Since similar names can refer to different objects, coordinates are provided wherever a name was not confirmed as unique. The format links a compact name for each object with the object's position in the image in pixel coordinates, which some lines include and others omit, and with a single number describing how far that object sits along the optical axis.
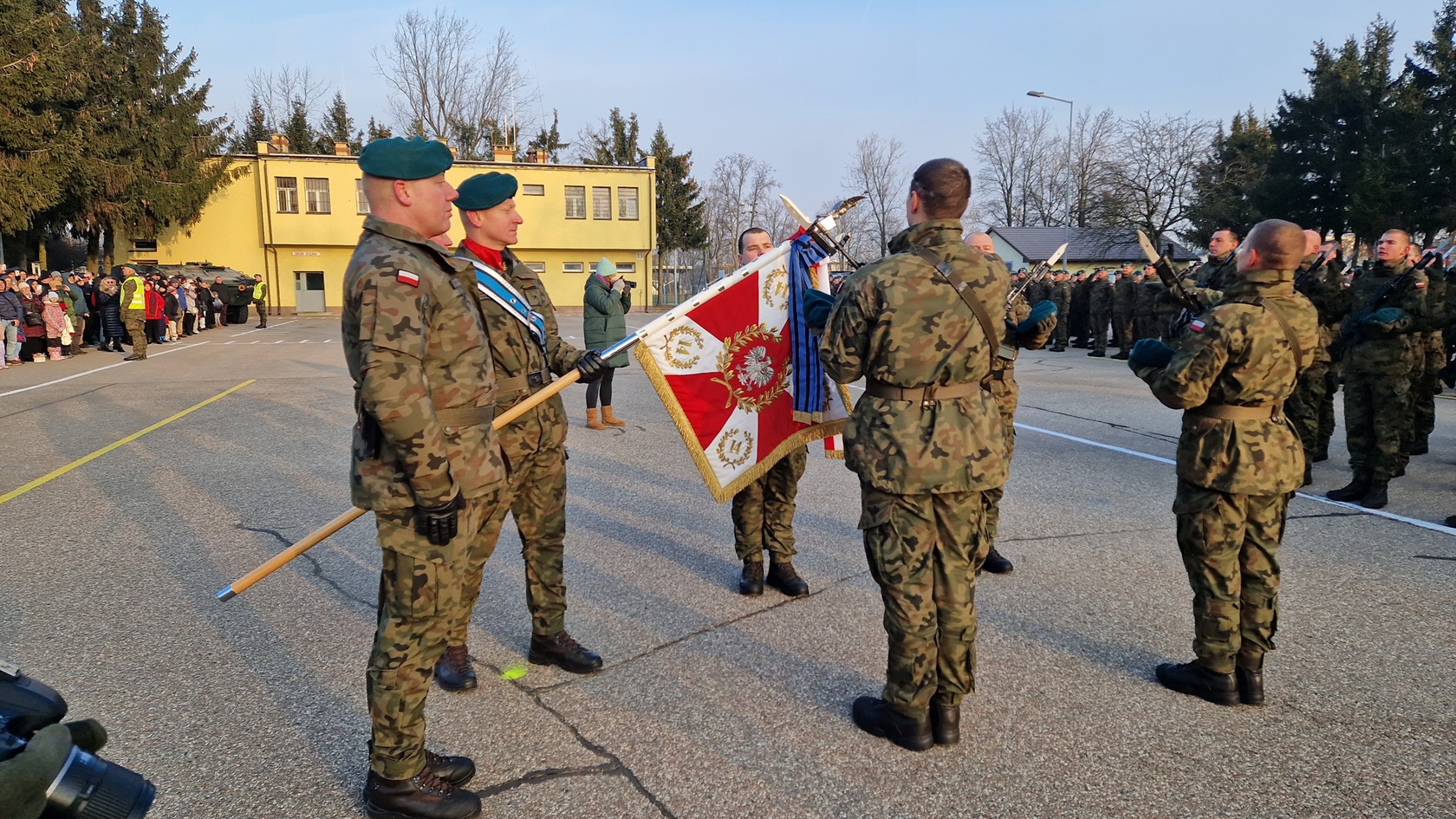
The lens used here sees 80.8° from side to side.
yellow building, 41.41
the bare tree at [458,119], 50.81
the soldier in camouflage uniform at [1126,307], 18.75
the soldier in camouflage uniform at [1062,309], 21.27
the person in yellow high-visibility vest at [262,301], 32.47
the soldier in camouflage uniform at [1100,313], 19.61
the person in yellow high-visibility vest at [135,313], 18.39
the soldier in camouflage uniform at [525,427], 3.56
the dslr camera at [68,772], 1.42
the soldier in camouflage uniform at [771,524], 4.66
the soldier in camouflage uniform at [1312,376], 7.33
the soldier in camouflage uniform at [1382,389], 6.48
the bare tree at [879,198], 55.06
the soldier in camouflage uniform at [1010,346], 4.00
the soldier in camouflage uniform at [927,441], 3.09
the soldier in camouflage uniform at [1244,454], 3.42
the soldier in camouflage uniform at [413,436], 2.50
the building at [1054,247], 42.35
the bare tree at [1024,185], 60.97
